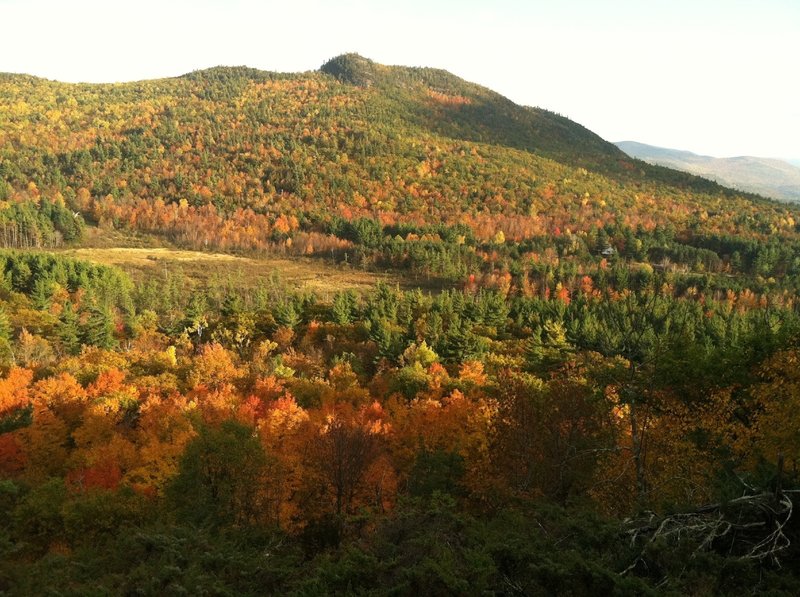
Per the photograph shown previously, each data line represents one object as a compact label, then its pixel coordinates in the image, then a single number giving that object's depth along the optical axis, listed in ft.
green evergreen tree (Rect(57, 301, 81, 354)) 266.77
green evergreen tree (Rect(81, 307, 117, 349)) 274.77
